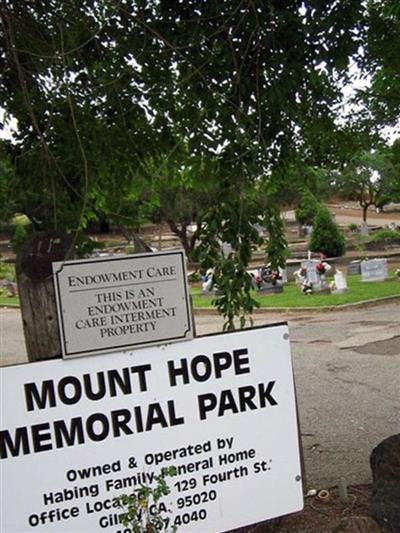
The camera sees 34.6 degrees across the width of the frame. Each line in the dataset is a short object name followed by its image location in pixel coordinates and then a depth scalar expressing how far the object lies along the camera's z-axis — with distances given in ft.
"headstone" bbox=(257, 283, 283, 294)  63.16
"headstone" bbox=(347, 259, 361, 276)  75.15
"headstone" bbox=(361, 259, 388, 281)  65.46
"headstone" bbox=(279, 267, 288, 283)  69.36
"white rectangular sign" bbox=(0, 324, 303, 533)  7.05
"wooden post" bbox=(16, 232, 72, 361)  8.55
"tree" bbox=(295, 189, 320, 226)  142.61
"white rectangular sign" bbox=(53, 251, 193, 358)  7.30
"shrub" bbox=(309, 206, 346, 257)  94.27
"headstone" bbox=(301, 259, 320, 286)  61.26
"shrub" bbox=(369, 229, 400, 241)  112.40
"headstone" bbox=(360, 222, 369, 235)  133.49
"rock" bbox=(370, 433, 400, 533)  9.37
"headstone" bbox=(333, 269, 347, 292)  59.06
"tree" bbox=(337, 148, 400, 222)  142.82
